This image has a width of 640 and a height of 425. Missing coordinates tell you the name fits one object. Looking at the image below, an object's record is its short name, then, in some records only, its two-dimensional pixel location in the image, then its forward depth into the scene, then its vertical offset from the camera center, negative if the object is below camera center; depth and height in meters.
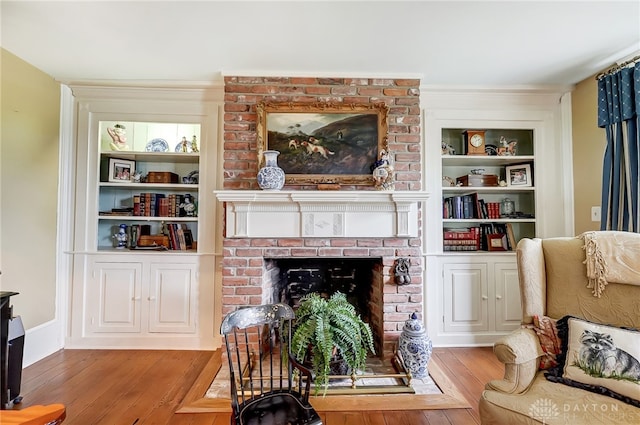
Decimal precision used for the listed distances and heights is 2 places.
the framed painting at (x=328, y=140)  2.64 +0.70
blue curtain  2.21 +0.56
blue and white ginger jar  2.23 -0.91
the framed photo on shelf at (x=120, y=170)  2.94 +0.49
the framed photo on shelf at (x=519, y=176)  3.00 +0.46
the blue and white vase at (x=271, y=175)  2.47 +0.38
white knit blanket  1.65 -0.20
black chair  1.37 -0.86
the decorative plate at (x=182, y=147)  2.98 +0.72
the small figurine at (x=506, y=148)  3.04 +0.73
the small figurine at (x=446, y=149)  3.05 +0.72
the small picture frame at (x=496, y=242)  3.04 -0.19
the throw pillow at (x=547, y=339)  1.60 -0.61
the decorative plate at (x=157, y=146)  2.99 +0.74
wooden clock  3.01 +0.78
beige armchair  1.34 -0.59
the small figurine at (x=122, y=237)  2.96 -0.14
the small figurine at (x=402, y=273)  2.52 -0.41
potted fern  1.97 -0.73
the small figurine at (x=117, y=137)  2.96 +0.81
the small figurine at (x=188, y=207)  2.99 +0.15
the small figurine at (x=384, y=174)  2.52 +0.40
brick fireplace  2.48 -0.01
